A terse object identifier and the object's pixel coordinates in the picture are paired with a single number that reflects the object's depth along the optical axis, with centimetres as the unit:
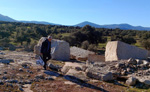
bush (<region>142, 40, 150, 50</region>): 2988
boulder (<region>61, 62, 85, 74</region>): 898
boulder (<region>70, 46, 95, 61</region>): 1593
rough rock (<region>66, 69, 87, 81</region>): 781
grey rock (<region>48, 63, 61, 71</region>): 909
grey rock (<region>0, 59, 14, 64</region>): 908
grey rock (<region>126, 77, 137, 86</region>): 722
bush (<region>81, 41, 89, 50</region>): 2805
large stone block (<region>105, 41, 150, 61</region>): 1209
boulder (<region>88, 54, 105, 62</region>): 1420
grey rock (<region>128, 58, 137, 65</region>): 954
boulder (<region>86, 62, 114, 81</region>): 759
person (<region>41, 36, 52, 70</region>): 839
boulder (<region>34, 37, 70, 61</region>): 1390
